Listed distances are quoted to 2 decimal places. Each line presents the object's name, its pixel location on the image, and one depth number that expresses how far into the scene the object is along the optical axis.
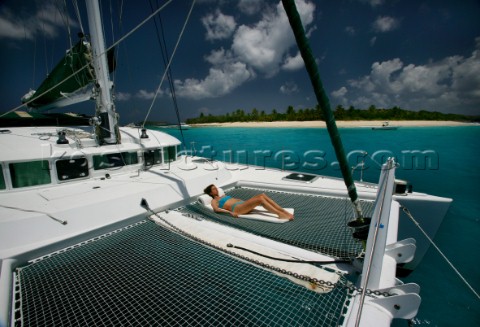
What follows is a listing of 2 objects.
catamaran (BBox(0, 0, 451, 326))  2.45
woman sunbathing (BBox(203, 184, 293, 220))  5.00
